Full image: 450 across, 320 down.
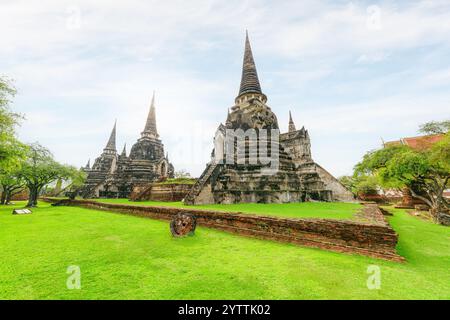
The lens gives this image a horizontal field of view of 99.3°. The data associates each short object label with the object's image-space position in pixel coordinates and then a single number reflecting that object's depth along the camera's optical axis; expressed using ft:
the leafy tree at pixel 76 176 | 57.47
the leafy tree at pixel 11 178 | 50.93
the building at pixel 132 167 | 78.43
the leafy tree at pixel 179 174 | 116.32
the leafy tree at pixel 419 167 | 30.28
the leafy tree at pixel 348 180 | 109.39
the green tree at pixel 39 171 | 51.62
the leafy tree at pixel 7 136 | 35.29
